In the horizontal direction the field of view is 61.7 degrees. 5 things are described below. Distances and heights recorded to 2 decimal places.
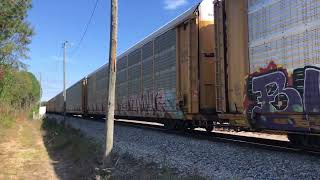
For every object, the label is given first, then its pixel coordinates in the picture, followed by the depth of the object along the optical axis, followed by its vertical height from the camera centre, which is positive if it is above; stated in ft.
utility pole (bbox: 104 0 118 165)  22.68 +3.77
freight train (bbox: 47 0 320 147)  18.04 +3.55
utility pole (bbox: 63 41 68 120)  98.44 +11.61
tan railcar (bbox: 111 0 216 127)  29.21 +4.74
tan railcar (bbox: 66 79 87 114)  85.51 +3.26
